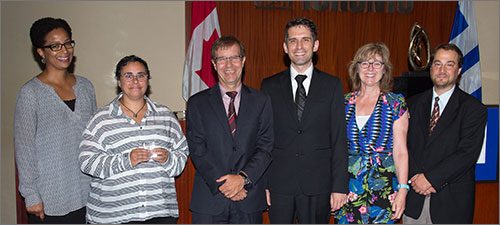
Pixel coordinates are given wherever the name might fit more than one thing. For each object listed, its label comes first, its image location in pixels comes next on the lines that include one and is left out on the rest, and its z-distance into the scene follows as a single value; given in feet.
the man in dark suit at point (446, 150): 9.26
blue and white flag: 17.17
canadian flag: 16.71
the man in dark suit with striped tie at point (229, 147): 8.84
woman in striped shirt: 8.31
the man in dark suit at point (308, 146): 8.94
